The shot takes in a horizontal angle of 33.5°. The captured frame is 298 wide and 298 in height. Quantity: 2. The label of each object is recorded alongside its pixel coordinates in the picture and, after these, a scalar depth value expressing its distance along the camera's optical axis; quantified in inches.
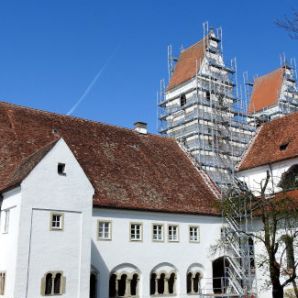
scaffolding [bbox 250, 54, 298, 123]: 2633.1
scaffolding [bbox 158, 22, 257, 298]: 1342.3
